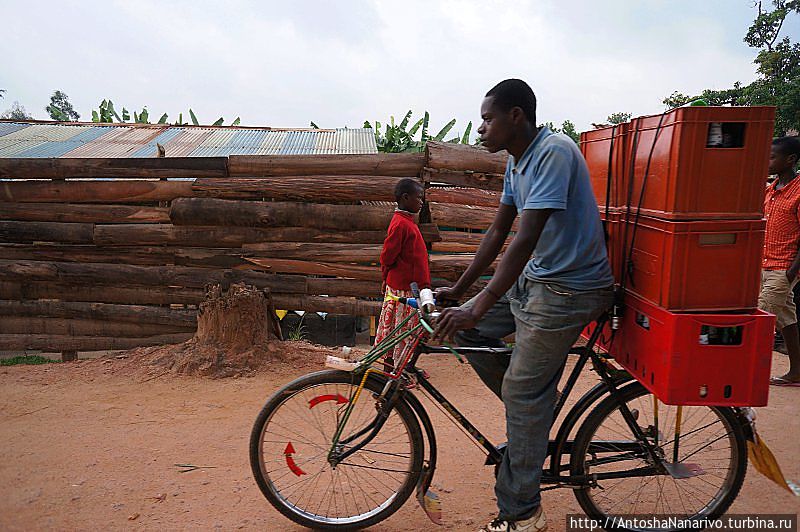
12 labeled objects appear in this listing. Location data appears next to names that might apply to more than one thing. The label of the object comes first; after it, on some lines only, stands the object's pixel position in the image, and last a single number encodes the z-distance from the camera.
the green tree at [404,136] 10.74
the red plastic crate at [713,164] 2.31
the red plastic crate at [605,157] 2.84
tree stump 5.73
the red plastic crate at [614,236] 2.85
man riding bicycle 2.44
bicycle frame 2.84
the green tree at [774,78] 12.36
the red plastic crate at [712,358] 2.37
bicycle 2.87
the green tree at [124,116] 12.38
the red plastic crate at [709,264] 2.39
